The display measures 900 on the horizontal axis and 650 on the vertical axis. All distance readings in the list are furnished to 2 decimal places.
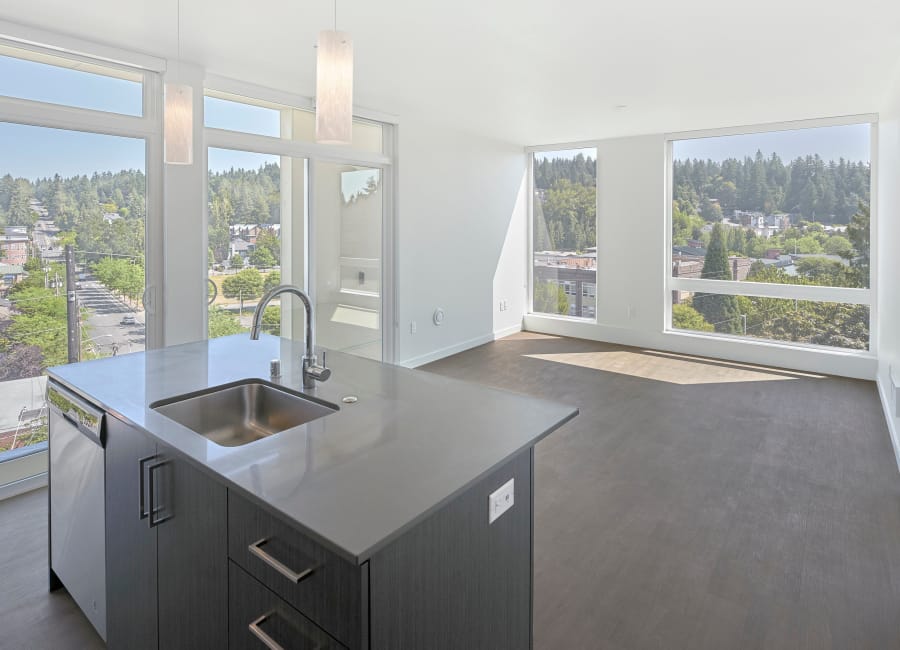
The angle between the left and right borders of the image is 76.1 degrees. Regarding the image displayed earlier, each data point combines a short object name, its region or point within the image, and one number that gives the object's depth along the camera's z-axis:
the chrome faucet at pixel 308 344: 1.92
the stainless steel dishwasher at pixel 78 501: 1.86
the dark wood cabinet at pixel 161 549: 1.42
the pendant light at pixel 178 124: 2.30
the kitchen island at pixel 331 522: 1.14
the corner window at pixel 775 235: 5.66
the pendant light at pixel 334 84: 1.84
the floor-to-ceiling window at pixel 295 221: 4.17
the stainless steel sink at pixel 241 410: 1.88
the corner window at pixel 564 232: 7.38
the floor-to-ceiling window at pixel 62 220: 3.12
